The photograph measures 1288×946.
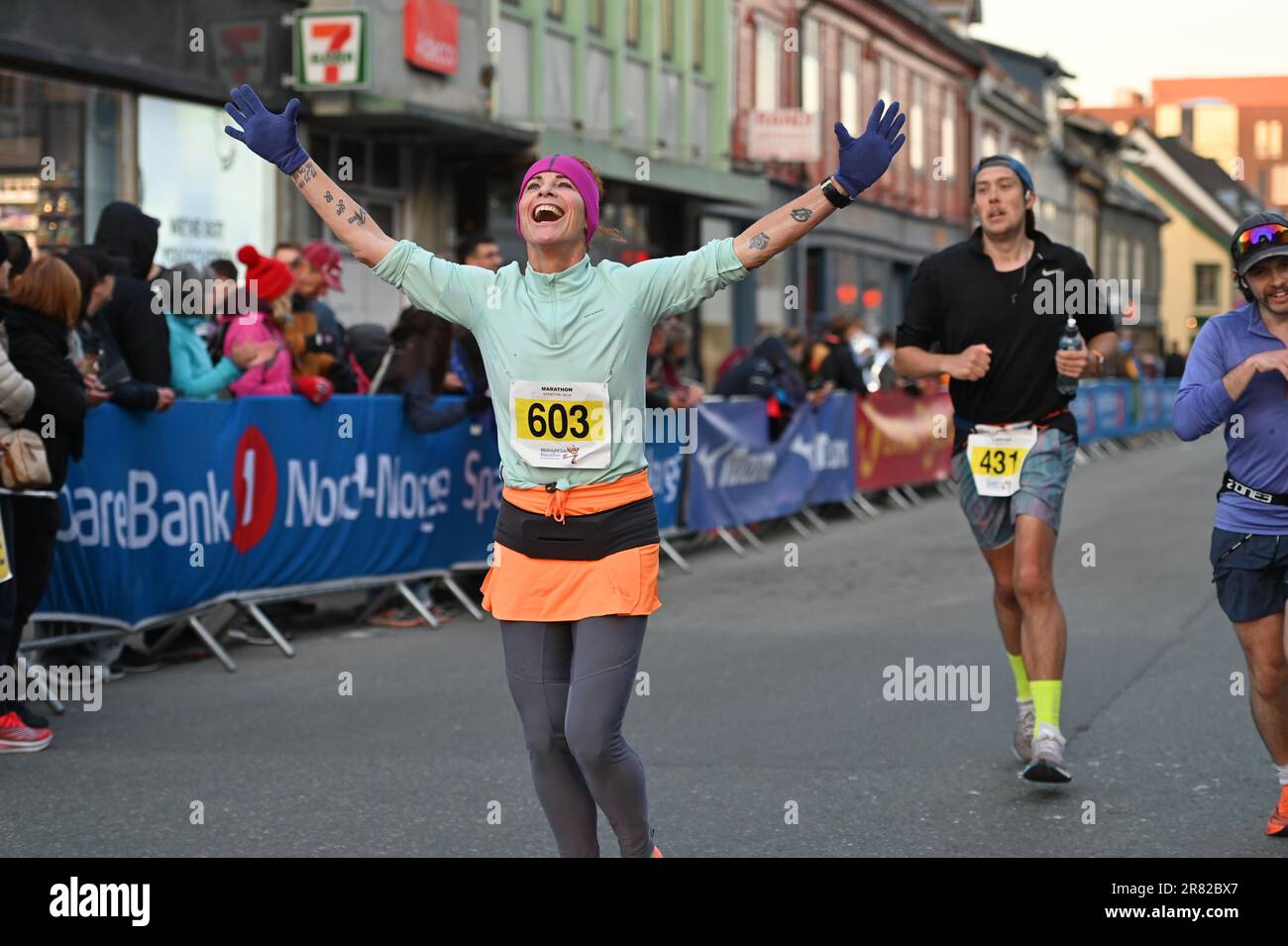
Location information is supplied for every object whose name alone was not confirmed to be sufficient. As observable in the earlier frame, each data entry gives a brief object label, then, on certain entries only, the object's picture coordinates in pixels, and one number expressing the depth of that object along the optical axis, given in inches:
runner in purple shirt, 234.5
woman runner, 191.9
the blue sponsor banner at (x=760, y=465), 621.9
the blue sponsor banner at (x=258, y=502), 364.2
